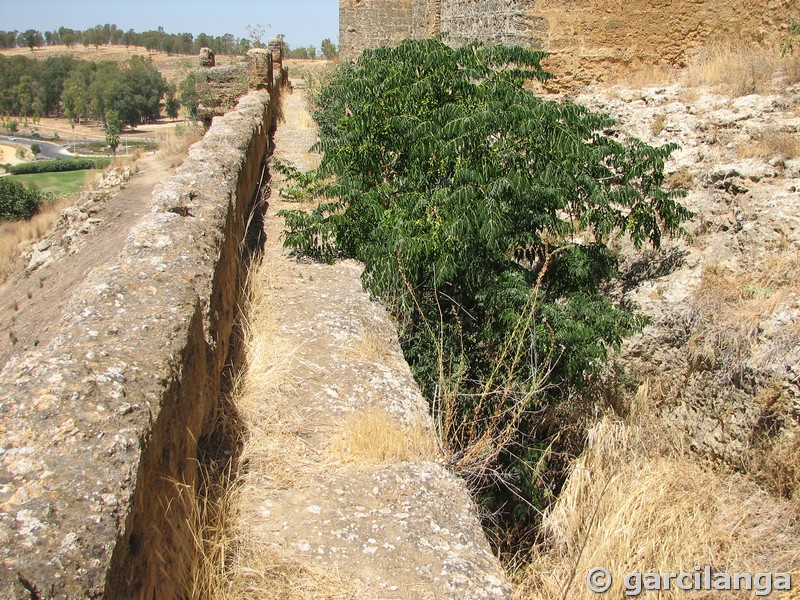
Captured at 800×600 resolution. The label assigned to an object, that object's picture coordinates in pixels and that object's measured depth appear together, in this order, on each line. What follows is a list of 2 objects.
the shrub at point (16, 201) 21.74
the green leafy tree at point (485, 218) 4.31
